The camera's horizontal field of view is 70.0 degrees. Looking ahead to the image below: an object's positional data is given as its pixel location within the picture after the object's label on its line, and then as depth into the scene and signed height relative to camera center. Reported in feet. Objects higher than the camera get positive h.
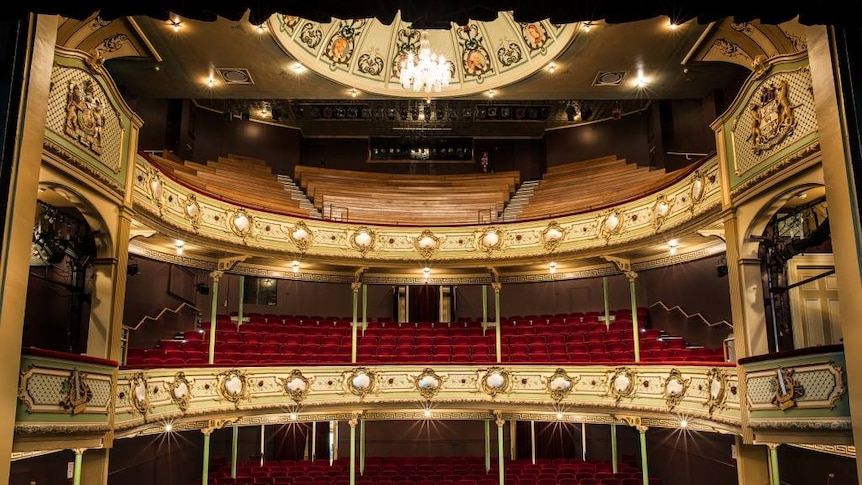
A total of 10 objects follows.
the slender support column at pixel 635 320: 37.62 +2.25
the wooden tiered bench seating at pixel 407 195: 52.26 +14.18
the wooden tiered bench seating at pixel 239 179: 46.34 +14.12
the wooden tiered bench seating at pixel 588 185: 47.14 +13.89
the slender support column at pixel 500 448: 38.01 -5.58
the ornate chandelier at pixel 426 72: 35.96 +16.57
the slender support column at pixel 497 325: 41.96 +2.18
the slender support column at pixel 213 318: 36.88 +2.35
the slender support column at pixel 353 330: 40.93 +1.82
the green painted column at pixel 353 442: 37.40 -5.18
